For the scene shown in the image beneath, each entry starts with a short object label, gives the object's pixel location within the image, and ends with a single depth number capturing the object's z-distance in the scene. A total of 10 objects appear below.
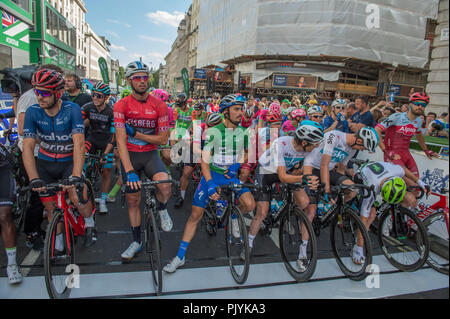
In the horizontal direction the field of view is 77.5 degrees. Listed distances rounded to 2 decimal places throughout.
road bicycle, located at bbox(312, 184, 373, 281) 3.57
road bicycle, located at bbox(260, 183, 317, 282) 3.57
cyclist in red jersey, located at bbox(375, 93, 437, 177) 5.09
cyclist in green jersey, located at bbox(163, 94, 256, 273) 3.62
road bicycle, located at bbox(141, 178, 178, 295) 3.13
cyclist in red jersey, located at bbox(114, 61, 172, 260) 3.61
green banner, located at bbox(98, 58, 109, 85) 16.05
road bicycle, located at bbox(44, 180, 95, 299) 2.77
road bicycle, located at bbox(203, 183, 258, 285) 3.36
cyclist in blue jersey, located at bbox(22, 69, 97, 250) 3.15
